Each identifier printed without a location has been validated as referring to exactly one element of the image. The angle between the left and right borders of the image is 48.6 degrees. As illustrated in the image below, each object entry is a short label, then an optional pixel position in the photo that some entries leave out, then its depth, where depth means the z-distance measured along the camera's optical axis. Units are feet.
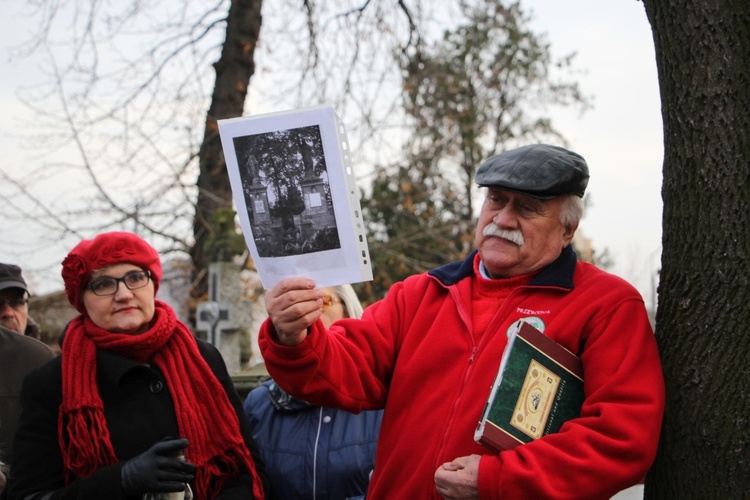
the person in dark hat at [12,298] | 13.00
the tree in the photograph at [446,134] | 35.81
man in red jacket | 6.68
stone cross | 26.27
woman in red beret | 8.84
